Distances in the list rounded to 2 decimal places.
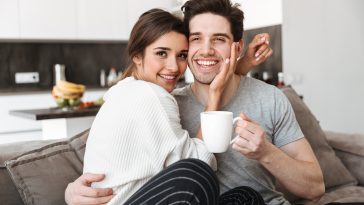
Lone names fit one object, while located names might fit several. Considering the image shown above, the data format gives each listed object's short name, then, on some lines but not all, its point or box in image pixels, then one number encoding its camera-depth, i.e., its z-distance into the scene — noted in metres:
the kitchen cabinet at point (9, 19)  4.52
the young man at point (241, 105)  1.50
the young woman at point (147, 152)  1.18
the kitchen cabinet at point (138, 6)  5.12
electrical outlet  5.03
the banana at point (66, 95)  3.17
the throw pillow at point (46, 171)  1.42
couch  1.42
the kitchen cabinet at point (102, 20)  4.91
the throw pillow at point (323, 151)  2.07
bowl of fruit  3.16
